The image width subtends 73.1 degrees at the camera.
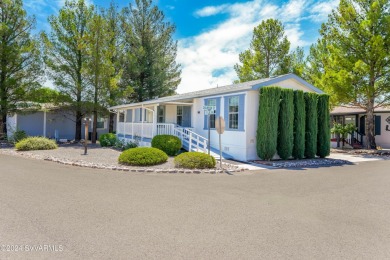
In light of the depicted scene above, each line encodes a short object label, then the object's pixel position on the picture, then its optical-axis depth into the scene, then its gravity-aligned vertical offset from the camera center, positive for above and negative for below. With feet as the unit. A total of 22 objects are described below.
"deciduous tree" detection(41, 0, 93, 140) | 68.44 +20.73
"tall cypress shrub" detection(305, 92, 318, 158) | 45.93 +1.33
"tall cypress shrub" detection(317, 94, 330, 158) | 47.37 +0.69
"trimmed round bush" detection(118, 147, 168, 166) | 35.17 -3.64
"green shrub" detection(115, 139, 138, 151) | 55.05 -3.16
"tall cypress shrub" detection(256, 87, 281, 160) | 40.96 +1.45
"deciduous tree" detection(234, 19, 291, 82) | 81.76 +25.16
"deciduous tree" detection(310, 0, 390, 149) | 56.70 +17.09
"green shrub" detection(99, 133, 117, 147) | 64.27 -2.53
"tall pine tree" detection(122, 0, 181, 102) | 83.97 +27.39
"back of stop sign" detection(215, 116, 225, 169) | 34.63 +0.76
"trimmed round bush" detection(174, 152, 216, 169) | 33.65 -3.92
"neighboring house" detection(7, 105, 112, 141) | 75.10 +1.72
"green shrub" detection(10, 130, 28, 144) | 63.44 -1.73
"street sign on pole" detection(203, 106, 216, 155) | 37.94 +3.14
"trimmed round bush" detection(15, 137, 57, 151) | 51.21 -3.02
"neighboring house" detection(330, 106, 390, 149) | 69.10 +1.68
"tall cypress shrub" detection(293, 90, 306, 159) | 44.39 +1.43
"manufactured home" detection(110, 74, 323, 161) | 42.75 +2.74
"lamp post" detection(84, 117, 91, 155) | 47.51 +0.64
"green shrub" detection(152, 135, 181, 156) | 45.73 -2.36
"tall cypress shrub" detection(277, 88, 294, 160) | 42.52 +1.36
